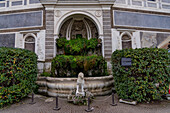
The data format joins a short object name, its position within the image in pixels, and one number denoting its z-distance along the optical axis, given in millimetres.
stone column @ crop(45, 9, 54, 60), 8805
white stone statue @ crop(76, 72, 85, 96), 4750
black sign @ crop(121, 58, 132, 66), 4605
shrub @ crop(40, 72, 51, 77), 7910
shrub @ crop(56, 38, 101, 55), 9234
